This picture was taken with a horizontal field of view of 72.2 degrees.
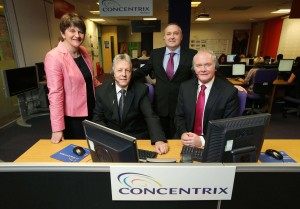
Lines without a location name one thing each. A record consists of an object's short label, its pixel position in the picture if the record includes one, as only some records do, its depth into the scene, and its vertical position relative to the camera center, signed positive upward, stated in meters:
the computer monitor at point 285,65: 5.89 -0.62
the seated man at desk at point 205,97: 1.86 -0.49
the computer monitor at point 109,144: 0.94 -0.48
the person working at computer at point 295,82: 4.63 -0.89
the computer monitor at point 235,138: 1.03 -0.48
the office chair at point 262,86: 4.54 -0.95
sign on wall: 4.25 +0.70
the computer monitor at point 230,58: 7.30 -0.53
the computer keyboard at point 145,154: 1.53 -0.81
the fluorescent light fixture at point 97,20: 10.16 +1.09
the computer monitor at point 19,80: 3.93 -0.76
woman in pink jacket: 1.74 -0.34
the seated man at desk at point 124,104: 1.85 -0.55
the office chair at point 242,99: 1.93 -0.51
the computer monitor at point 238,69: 5.80 -0.72
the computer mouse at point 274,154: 1.53 -0.80
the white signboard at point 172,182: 0.79 -0.53
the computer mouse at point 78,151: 1.57 -0.80
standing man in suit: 2.33 -0.32
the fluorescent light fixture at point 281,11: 7.85 +1.19
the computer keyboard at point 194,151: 1.50 -0.80
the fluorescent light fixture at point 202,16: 7.78 +0.96
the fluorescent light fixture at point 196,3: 6.45 +1.21
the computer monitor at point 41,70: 4.99 -0.67
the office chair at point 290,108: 4.77 -1.55
